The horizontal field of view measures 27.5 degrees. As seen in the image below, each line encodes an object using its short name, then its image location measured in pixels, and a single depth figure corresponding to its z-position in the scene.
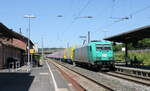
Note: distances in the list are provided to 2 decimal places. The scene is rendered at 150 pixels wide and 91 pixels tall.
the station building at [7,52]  20.01
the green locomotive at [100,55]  31.80
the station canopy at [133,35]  26.29
